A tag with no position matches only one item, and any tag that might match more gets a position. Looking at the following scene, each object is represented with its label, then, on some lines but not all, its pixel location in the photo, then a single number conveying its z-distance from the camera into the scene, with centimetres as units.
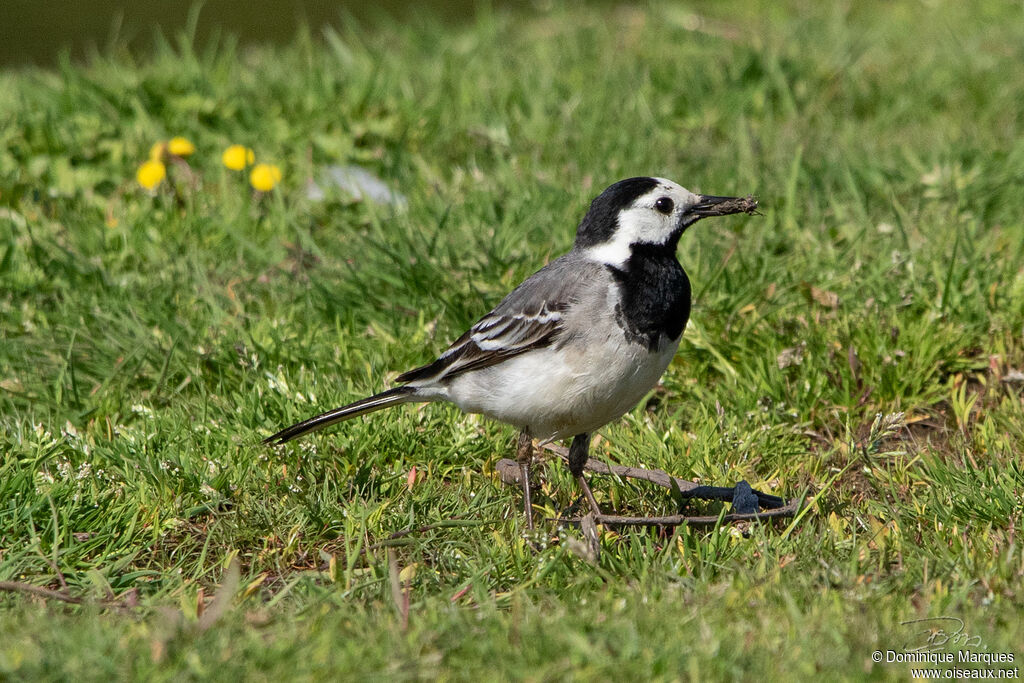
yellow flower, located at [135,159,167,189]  1288
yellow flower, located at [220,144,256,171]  1304
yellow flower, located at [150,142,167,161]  1323
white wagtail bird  816
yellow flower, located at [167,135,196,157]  1327
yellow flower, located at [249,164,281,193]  1292
